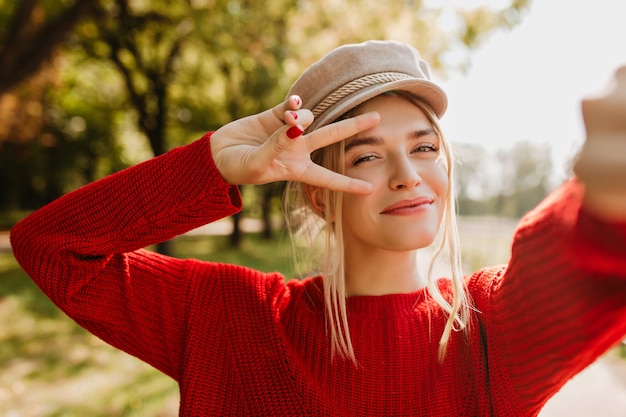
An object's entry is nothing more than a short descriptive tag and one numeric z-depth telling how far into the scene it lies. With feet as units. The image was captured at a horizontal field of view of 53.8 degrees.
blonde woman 1.89
